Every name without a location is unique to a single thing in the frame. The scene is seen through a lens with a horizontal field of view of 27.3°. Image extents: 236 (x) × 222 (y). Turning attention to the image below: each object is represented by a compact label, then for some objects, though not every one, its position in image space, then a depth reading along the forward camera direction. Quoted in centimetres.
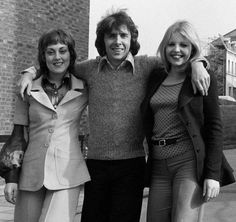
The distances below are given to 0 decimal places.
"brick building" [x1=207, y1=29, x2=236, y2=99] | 4391
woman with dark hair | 319
